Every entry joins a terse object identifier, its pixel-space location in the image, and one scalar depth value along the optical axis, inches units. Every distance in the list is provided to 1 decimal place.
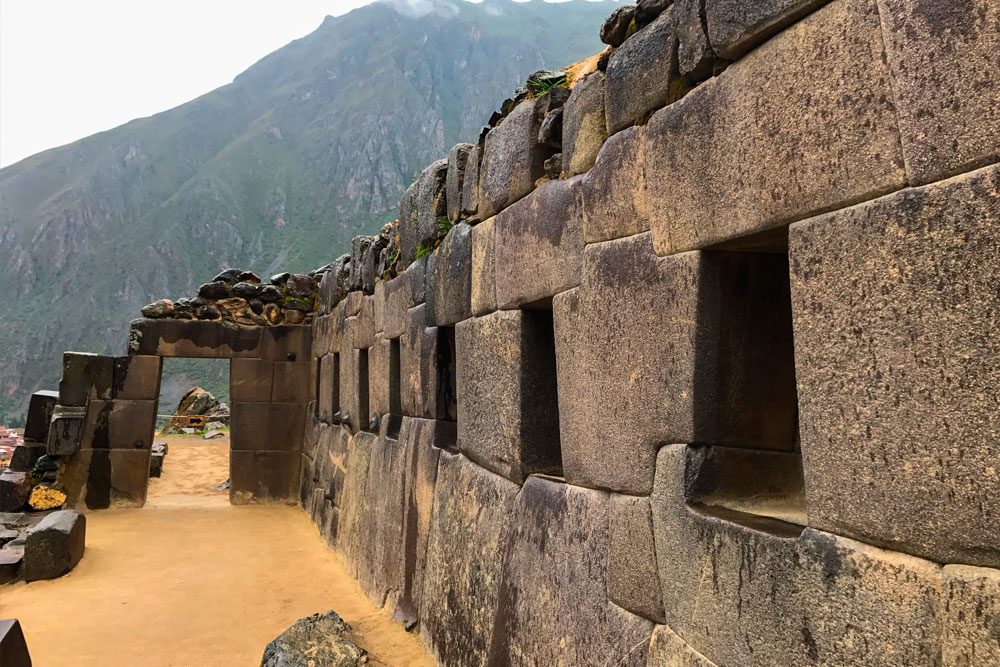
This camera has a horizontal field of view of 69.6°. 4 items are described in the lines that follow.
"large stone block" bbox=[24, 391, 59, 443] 386.6
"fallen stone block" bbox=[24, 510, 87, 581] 256.8
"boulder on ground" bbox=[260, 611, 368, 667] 148.6
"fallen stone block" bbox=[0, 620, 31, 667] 119.8
